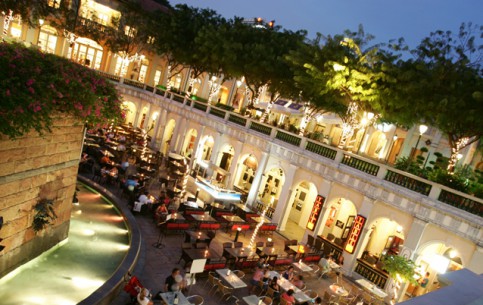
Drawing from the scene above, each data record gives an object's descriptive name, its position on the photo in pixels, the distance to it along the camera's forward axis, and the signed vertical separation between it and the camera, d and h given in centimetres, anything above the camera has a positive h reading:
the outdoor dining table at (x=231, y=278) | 1214 -601
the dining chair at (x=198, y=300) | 1032 -590
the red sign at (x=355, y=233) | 1758 -462
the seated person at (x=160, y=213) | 1622 -599
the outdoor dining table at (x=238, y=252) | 1438 -598
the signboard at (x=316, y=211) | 1955 -463
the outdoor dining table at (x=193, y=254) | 1322 -601
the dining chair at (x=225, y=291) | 1202 -640
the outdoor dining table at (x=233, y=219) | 1847 -602
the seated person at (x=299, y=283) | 1362 -602
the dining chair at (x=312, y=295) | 1332 -620
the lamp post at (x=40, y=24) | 3409 +151
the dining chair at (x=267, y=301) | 1139 -585
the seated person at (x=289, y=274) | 1400 -598
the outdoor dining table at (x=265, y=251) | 1556 -607
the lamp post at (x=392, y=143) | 3004 +26
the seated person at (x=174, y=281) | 1088 -588
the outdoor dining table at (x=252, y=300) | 1152 -612
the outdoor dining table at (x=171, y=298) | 1017 -601
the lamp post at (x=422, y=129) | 1708 +125
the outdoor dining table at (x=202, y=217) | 1703 -595
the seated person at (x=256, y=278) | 1330 -615
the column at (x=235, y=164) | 2526 -441
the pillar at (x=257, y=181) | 2316 -468
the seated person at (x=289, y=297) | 1191 -584
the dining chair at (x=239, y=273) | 1334 -622
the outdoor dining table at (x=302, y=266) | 1552 -617
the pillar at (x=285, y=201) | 2136 -502
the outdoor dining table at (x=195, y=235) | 1495 -597
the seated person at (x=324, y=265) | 1627 -616
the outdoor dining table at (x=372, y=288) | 1509 -613
